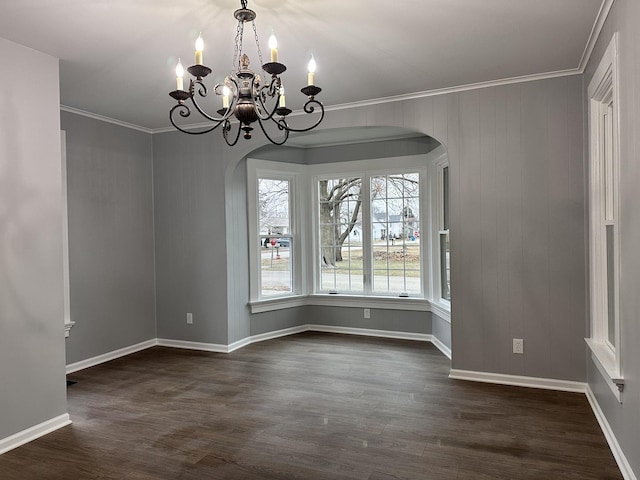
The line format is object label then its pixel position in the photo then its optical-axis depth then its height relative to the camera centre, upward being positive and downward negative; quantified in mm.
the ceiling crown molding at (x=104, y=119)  4375 +1267
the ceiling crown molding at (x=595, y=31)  2522 +1240
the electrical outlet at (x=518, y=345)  3771 -929
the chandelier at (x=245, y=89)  2076 +752
